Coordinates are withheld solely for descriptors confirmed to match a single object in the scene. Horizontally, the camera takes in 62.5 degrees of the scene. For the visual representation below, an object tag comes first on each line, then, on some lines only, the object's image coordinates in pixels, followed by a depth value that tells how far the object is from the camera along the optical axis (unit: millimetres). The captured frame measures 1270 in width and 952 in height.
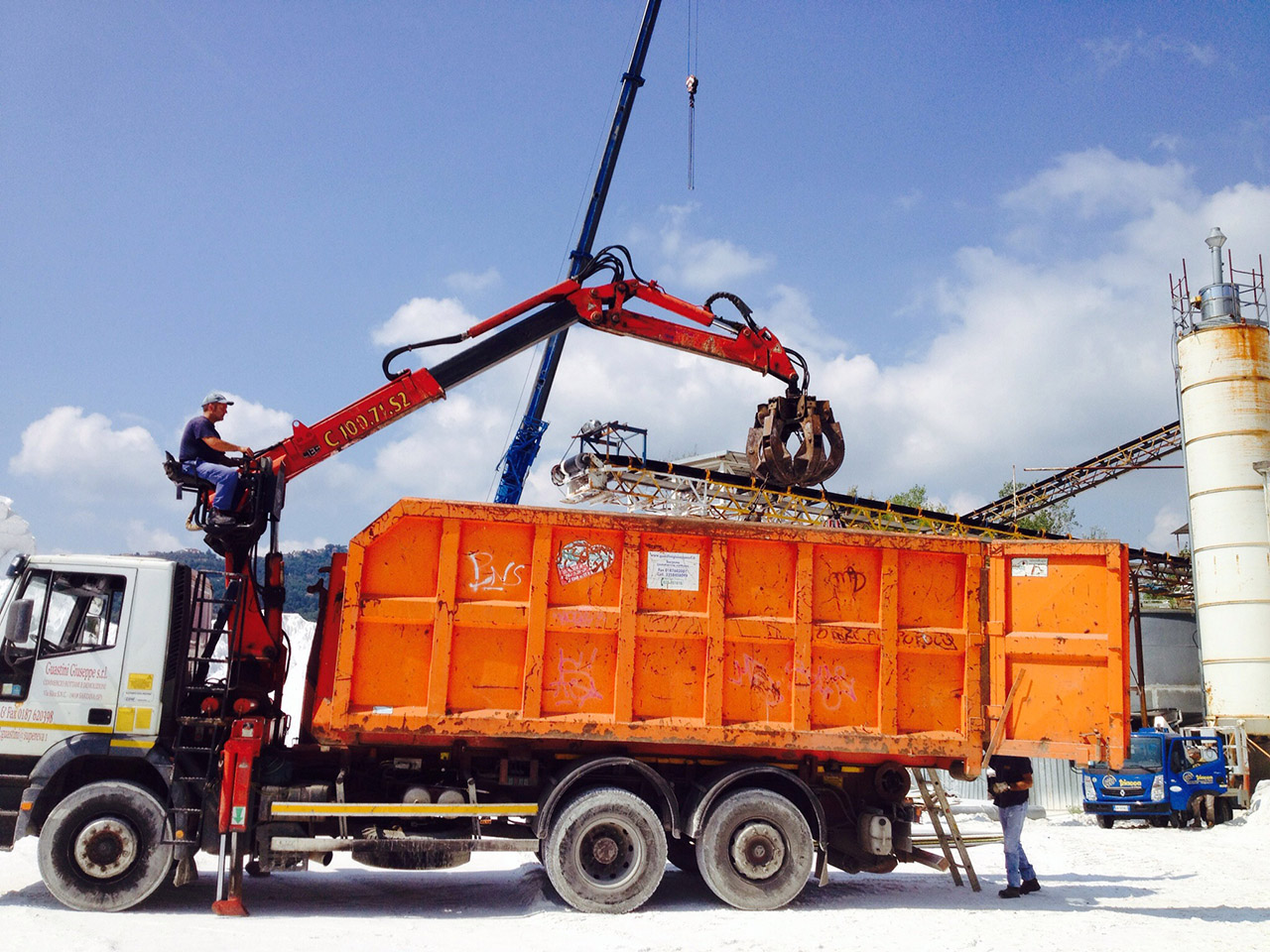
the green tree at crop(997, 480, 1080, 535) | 53031
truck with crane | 8602
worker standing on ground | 9820
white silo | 24312
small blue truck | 19234
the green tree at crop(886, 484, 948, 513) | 55306
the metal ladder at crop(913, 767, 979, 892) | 9758
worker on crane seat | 9250
